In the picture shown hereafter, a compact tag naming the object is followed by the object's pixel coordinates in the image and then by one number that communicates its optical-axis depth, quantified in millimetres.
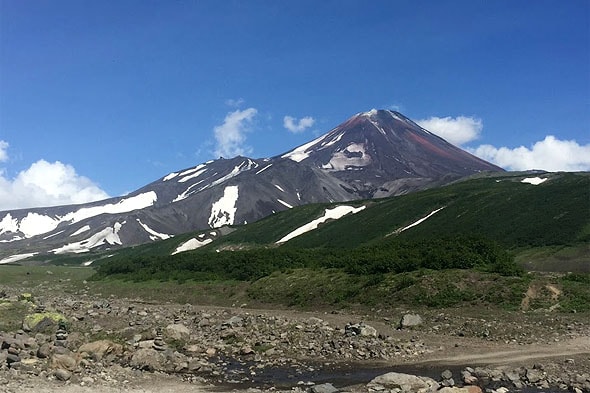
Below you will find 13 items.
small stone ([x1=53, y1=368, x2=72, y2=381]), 19125
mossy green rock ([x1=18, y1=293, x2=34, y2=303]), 43088
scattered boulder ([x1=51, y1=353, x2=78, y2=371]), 20373
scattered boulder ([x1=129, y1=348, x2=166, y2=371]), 21938
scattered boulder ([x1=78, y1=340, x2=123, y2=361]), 22703
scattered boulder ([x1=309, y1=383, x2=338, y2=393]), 18438
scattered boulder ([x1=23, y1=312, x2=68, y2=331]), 29453
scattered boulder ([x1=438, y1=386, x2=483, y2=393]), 17547
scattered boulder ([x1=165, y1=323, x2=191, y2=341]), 29069
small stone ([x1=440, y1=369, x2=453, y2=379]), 20125
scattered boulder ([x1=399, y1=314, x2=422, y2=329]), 31672
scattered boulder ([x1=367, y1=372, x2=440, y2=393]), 18641
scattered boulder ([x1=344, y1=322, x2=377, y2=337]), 28844
